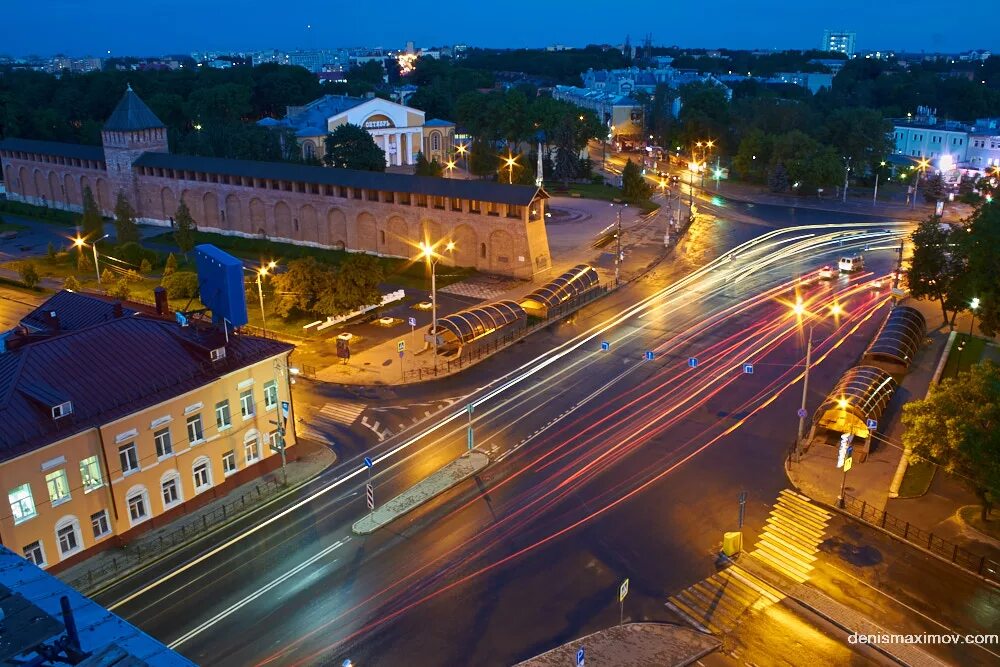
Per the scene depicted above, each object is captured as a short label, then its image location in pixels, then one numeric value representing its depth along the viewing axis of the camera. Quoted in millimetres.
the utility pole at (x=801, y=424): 35125
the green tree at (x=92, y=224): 75938
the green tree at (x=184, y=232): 72375
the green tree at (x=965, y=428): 28891
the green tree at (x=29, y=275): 64044
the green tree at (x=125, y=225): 75500
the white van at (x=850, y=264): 68188
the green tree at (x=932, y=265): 52156
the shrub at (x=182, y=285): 61062
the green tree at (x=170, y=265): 65356
